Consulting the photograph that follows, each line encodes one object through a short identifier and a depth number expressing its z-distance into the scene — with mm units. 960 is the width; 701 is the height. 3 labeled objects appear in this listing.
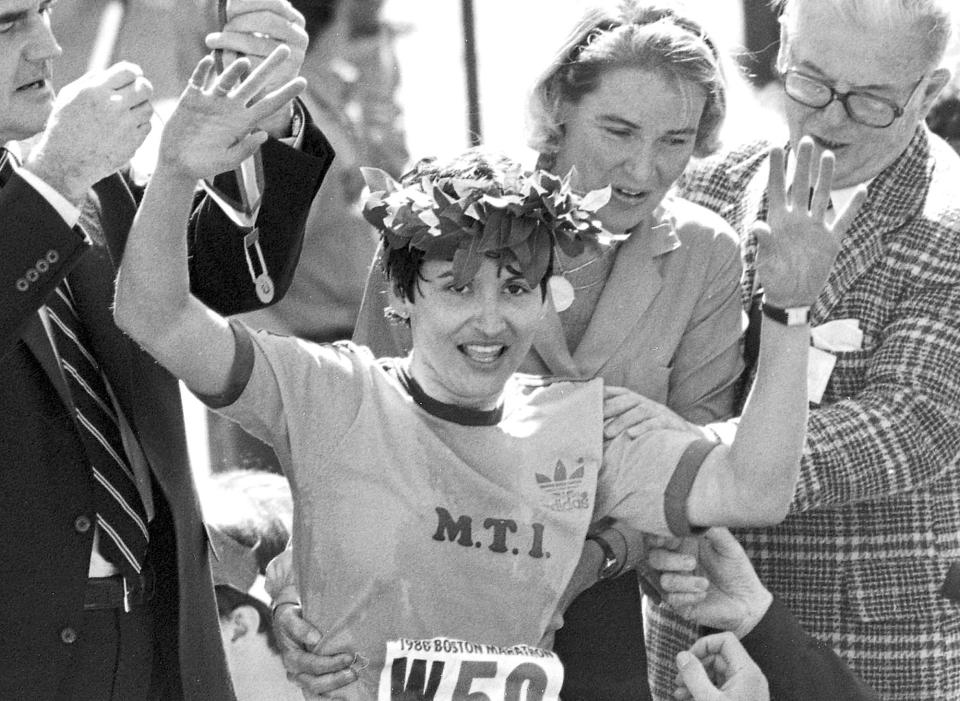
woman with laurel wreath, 5937
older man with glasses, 7309
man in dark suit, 5383
